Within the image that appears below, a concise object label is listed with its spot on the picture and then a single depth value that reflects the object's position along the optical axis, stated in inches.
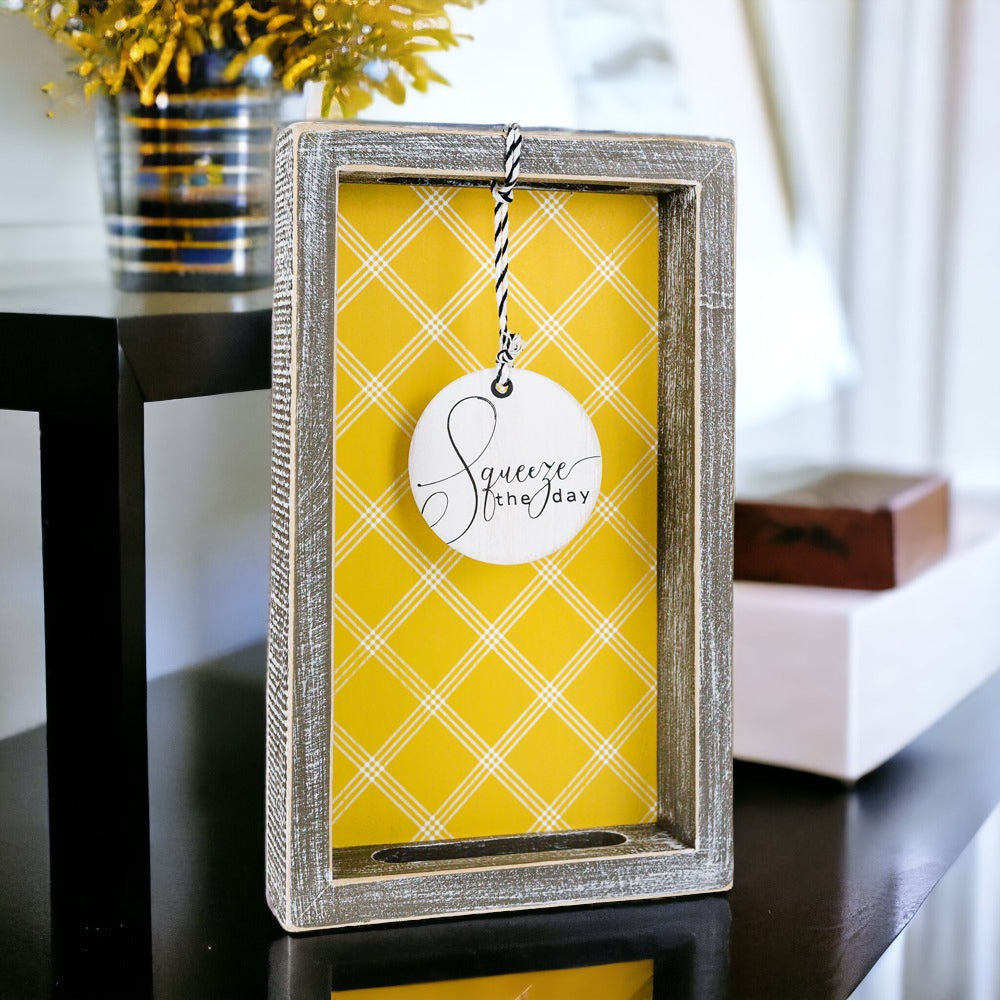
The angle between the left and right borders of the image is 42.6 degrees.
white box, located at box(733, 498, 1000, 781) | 28.4
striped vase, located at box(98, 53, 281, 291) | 29.8
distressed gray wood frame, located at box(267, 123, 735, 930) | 20.2
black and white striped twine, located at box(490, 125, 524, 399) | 20.8
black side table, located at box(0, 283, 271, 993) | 21.5
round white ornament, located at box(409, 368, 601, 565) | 21.0
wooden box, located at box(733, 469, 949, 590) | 30.1
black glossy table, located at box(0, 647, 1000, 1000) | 20.0
